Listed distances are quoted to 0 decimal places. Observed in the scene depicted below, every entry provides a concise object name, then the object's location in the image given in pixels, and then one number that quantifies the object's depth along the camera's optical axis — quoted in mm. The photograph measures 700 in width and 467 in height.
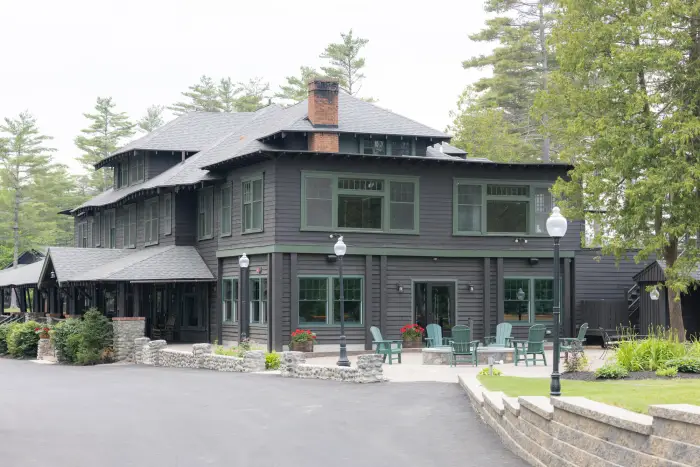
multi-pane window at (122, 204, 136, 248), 43594
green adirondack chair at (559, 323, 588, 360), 25391
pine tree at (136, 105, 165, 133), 95188
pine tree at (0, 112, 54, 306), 84938
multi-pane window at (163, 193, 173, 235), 38531
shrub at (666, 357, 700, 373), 17266
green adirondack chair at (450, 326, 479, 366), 25188
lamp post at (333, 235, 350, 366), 23844
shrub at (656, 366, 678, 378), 16891
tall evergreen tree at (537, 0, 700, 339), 26141
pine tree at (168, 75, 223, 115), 84250
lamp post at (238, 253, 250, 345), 32375
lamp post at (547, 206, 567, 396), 14328
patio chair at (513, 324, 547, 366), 25375
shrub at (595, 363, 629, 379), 17453
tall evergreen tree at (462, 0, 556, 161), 60844
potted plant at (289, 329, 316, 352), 30219
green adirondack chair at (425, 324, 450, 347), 28828
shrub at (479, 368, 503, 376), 21575
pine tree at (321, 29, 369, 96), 70562
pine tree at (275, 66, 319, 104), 75375
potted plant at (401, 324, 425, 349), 31719
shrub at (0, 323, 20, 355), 41144
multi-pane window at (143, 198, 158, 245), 40406
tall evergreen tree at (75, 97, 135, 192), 89500
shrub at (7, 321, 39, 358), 38844
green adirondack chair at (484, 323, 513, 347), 29812
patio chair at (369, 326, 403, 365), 26844
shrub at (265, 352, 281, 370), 26781
